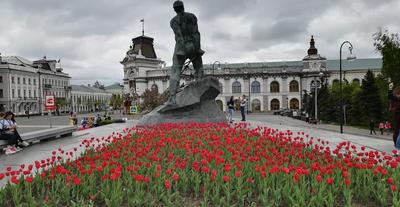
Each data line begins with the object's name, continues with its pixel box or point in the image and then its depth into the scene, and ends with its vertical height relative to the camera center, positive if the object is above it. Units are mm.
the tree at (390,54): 30531 +4111
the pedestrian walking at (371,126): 23216 -1643
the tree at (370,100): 36969 +120
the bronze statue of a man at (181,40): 14502 +2666
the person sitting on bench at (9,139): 9469 -899
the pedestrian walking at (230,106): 19828 -182
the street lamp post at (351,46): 26281 +4180
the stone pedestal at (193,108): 14836 -171
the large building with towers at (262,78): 85375 +6262
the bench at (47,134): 10832 -964
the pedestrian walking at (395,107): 8578 -153
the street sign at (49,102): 21469 +246
